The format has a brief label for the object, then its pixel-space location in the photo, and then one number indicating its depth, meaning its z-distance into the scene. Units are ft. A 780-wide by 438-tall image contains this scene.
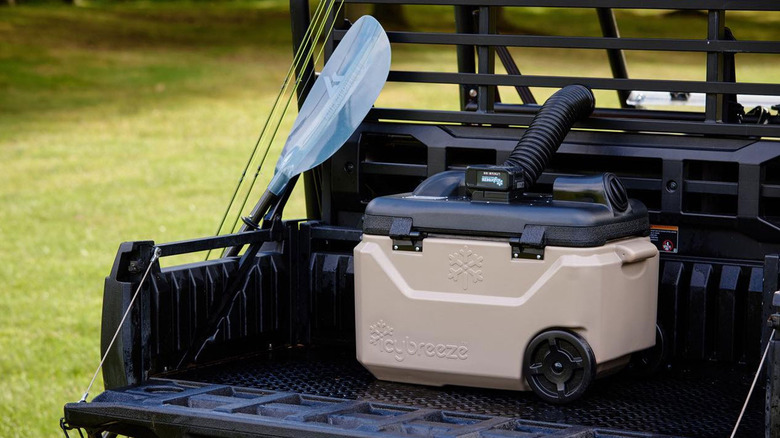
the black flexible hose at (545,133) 9.59
